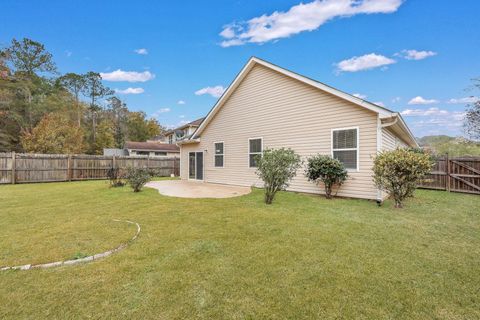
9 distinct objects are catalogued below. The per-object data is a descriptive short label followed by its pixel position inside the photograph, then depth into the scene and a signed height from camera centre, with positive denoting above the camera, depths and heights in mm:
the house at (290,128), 7520 +1406
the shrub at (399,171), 6082 -191
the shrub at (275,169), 7023 -191
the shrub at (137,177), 9273 -629
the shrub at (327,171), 7539 -270
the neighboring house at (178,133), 23188 +3809
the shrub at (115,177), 11263 -782
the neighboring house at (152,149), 31047 +1825
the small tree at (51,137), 21047 +2314
